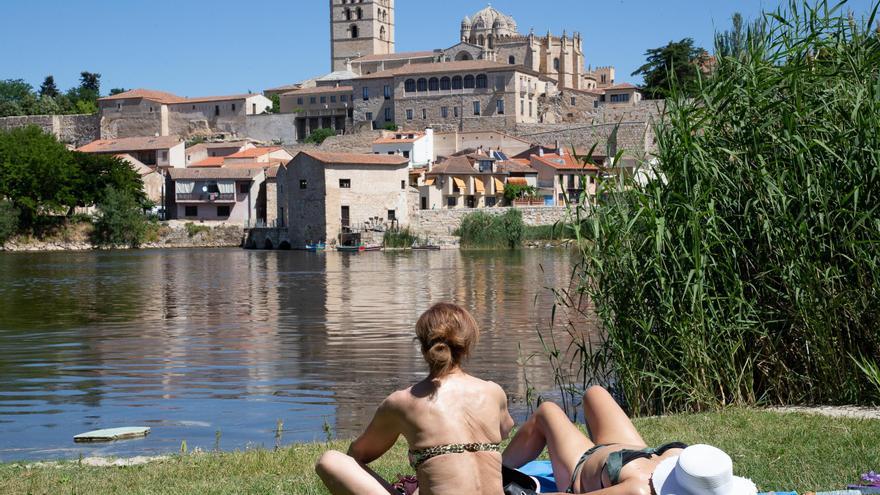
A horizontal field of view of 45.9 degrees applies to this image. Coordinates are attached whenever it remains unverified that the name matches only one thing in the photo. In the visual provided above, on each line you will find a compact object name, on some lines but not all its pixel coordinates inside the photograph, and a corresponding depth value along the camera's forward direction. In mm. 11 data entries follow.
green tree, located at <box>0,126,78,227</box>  54656
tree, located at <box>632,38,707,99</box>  55500
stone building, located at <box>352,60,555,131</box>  74250
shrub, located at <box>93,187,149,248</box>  54594
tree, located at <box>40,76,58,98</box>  112938
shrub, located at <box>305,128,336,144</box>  77438
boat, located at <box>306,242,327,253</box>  51156
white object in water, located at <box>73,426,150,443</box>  8188
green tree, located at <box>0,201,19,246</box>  51794
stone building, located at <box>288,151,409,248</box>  51438
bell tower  100938
